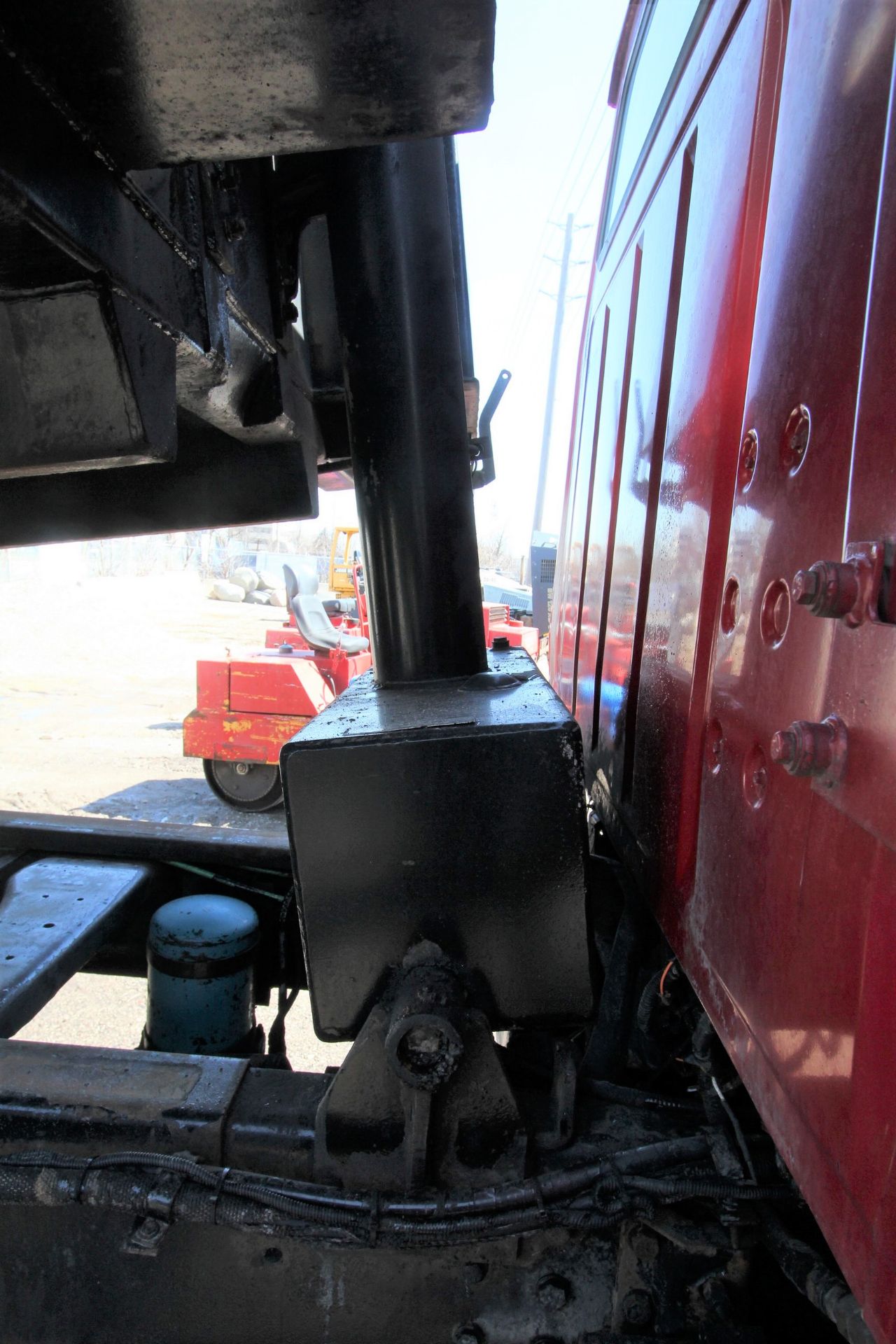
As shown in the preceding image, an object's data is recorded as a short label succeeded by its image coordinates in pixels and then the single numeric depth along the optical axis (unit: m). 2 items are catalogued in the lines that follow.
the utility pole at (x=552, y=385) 22.48
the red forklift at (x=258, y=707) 6.98
